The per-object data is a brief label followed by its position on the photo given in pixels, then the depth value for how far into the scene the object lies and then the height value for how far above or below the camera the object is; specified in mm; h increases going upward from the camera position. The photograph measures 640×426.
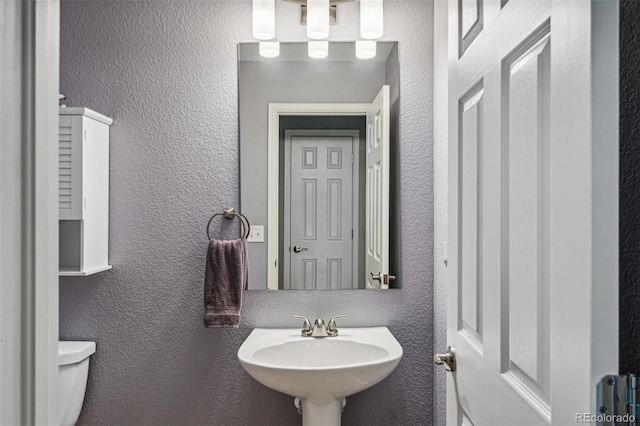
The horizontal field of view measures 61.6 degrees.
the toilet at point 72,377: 1998 -628
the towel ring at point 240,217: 2199 -15
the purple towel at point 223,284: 2090 -278
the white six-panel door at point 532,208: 621 +9
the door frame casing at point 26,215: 518 -2
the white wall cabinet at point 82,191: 1988 +82
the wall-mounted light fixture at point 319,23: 2152 +766
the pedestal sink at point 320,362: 1718 -518
